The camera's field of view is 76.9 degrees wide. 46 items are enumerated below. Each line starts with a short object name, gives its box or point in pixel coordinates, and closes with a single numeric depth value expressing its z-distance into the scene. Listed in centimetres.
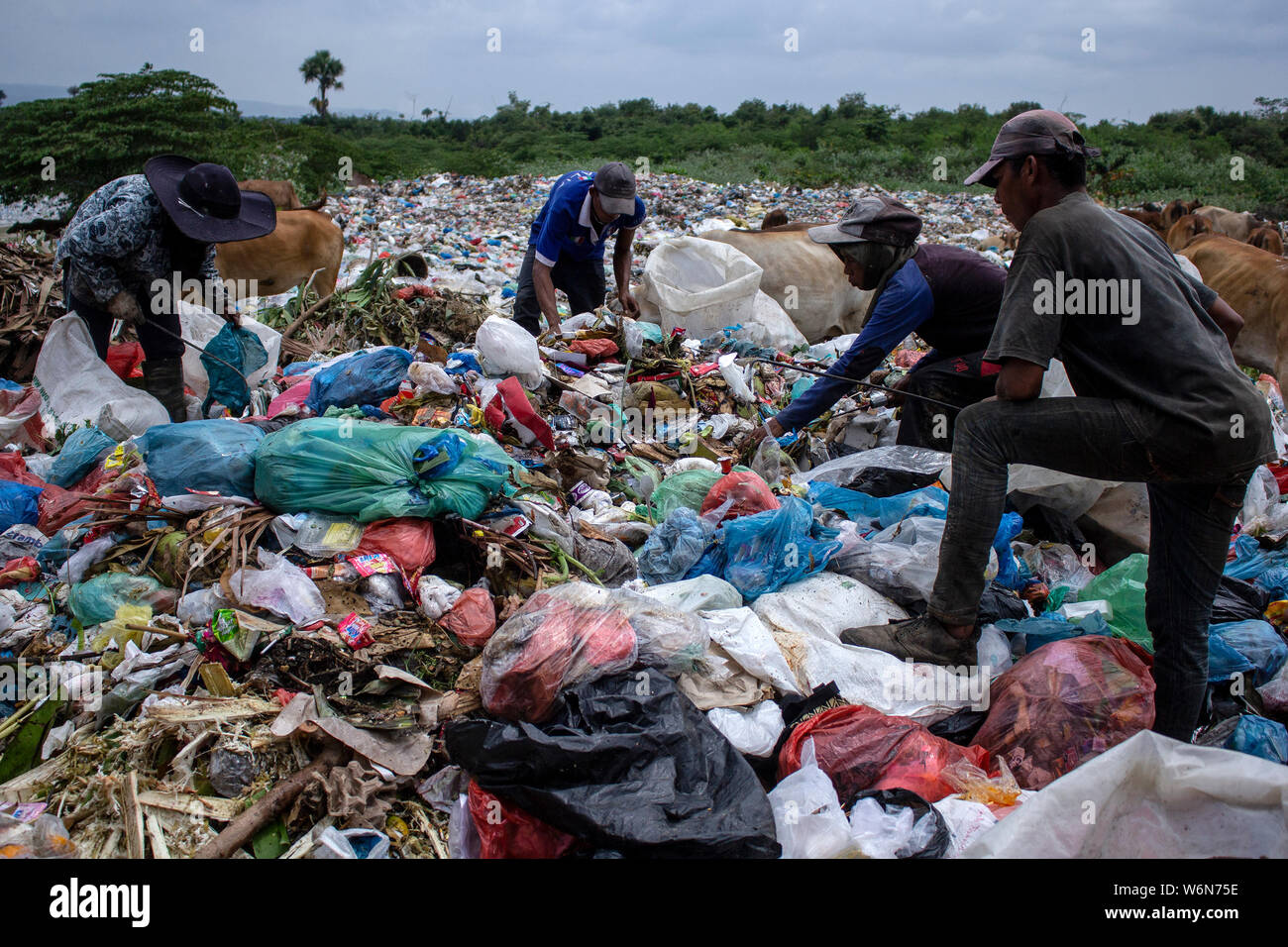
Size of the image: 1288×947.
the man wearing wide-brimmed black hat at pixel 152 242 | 404
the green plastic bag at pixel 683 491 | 385
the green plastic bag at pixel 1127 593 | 309
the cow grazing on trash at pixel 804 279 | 724
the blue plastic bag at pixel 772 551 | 323
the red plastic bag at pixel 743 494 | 366
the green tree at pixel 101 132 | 1187
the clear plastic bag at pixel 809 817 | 206
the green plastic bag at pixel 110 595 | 286
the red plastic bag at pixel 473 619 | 282
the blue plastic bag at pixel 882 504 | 375
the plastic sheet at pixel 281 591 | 280
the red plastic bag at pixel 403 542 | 311
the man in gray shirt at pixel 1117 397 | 227
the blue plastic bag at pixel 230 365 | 459
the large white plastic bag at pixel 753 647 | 271
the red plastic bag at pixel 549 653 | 236
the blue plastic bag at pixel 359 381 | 431
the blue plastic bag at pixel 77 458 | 372
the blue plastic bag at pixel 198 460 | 328
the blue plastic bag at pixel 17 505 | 344
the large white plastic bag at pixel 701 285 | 644
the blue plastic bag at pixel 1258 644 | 294
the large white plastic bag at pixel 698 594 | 301
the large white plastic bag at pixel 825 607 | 305
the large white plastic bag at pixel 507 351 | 464
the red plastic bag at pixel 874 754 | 238
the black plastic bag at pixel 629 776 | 197
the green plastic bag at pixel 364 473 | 316
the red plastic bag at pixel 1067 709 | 251
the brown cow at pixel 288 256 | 742
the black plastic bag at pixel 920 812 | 209
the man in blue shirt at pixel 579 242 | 561
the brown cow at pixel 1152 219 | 973
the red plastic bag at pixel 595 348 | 541
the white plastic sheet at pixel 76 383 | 423
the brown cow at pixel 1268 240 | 883
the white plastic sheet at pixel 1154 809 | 175
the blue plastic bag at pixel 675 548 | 334
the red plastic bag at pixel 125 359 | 491
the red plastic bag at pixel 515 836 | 211
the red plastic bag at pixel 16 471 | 376
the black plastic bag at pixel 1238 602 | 320
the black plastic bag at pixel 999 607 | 310
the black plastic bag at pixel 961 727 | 271
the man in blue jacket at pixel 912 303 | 409
